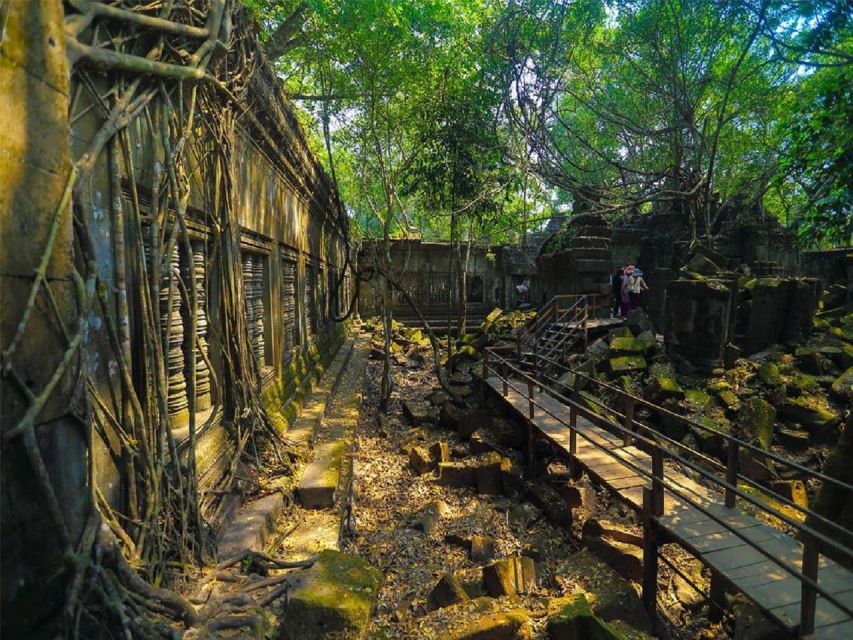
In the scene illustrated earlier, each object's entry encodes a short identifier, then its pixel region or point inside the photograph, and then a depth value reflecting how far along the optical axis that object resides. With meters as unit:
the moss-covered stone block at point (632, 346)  10.09
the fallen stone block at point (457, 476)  6.59
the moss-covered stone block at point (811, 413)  7.51
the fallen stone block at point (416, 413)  8.95
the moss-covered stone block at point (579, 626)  2.97
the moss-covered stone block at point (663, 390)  8.41
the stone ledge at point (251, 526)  3.36
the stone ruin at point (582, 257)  12.66
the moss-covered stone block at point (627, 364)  9.70
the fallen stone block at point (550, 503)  5.64
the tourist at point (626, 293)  13.41
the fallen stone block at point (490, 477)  6.48
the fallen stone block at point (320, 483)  4.42
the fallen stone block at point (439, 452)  7.06
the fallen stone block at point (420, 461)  6.87
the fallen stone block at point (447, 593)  3.78
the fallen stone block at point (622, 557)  4.60
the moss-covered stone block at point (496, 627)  3.08
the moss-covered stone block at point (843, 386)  8.01
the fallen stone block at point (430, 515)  5.34
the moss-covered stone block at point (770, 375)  8.43
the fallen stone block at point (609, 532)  4.89
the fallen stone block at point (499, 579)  4.05
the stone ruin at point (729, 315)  9.41
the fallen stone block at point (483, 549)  4.85
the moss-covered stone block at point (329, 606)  2.49
